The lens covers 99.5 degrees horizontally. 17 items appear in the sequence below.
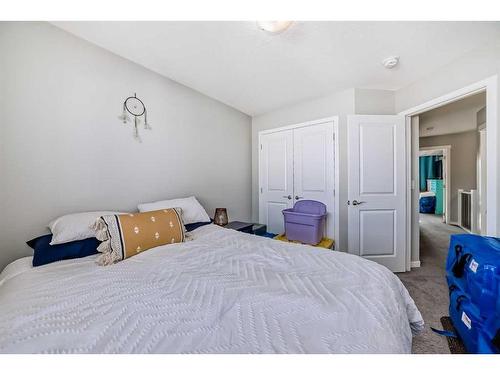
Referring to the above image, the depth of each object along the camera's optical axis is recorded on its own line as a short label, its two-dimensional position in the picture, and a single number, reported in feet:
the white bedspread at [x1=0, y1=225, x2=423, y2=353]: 2.18
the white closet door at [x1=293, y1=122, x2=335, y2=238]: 8.84
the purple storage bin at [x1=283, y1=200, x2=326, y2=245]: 7.68
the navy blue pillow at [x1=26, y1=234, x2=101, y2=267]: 4.33
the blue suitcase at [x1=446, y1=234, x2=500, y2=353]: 3.63
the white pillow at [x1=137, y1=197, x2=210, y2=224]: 6.69
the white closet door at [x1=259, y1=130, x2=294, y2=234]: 10.09
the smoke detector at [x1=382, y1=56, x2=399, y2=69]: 6.21
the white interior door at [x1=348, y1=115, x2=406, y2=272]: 8.22
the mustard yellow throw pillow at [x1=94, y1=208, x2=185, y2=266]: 4.49
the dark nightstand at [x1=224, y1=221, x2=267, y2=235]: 8.47
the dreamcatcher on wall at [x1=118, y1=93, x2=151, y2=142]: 6.68
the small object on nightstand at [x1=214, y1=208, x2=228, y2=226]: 8.61
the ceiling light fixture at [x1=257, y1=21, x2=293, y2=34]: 4.76
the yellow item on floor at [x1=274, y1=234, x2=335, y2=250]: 7.75
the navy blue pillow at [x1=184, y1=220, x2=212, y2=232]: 6.80
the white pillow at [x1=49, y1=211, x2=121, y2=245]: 4.64
